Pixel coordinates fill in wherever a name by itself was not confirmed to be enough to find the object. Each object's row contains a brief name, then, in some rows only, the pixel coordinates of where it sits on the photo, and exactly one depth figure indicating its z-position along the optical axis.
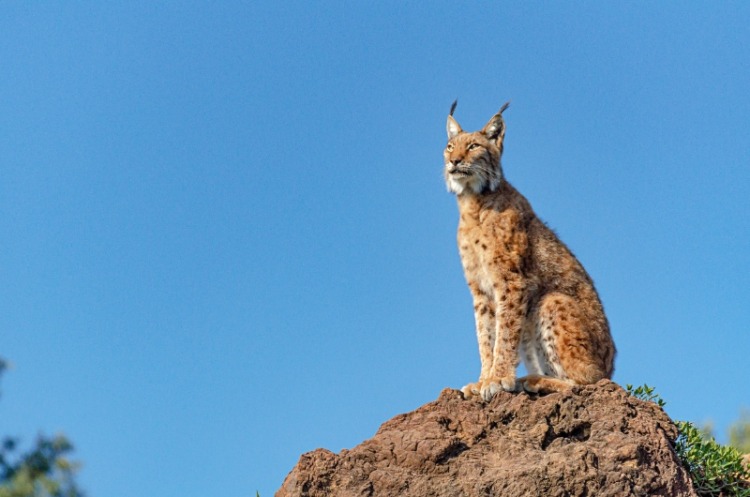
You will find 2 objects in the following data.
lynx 17.05
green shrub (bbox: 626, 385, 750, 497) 16.19
